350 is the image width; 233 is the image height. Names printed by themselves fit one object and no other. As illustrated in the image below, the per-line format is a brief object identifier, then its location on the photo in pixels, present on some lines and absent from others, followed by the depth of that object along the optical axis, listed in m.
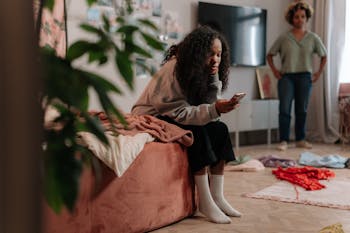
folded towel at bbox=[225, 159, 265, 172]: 3.37
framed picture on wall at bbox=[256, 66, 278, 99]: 5.27
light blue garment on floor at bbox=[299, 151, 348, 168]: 3.58
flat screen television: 4.72
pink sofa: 1.60
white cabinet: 4.75
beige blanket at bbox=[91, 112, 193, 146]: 1.91
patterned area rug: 2.37
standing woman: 4.66
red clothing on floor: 2.77
